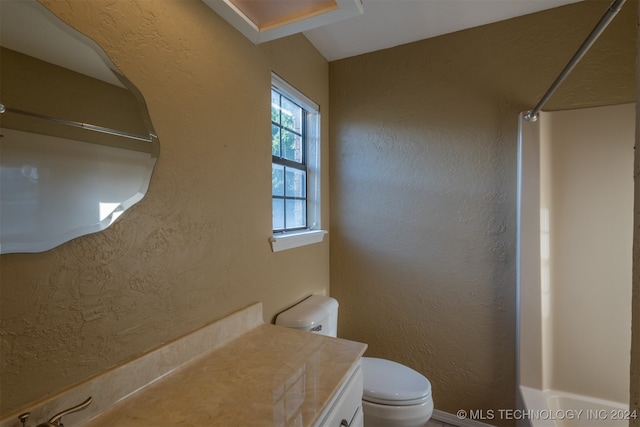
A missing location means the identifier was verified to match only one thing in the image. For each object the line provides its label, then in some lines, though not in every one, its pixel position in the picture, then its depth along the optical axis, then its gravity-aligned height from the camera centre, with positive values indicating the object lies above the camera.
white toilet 1.30 -0.89
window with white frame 1.57 +0.28
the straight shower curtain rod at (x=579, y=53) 0.85 +0.59
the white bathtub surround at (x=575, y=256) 1.46 -0.27
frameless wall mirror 0.58 +0.18
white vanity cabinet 0.79 -0.62
